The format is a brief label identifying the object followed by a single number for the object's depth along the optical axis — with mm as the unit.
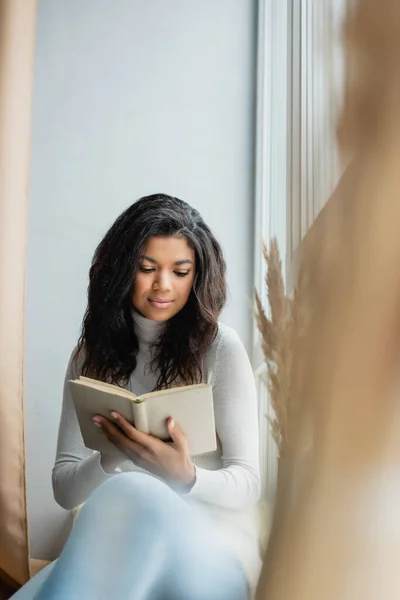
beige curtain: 1067
